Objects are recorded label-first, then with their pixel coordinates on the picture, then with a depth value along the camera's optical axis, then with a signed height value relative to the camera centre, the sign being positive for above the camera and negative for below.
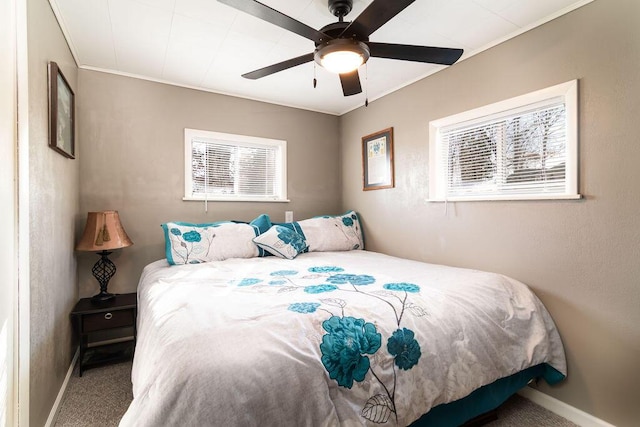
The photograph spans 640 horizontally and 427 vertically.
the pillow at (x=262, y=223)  3.00 -0.13
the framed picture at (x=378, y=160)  3.16 +0.53
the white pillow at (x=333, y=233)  3.12 -0.24
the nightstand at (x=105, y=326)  2.25 -0.86
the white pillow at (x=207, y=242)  2.53 -0.27
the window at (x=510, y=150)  1.89 +0.43
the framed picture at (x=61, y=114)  1.78 +0.63
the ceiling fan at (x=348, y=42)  1.35 +0.87
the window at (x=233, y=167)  3.08 +0.46
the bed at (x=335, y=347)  0.96 -0.53
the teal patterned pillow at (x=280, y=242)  2.78 -0.30
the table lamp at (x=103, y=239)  2.34 -0.21
